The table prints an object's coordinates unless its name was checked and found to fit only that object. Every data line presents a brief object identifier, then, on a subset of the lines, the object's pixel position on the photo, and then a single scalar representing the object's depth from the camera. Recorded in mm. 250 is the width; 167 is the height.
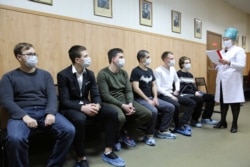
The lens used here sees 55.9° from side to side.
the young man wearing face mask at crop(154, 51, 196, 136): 3289
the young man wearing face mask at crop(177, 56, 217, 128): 3713
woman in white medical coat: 3262
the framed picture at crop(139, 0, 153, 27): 3903
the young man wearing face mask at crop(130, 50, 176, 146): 3002
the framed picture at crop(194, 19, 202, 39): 5320
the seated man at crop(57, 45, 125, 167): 2148
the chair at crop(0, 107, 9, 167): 1825
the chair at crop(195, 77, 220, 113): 5057
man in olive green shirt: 2611
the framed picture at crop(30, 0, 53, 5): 2608
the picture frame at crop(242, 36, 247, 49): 7770
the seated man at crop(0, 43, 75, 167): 1804
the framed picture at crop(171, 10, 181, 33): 4629
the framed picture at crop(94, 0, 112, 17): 3173
